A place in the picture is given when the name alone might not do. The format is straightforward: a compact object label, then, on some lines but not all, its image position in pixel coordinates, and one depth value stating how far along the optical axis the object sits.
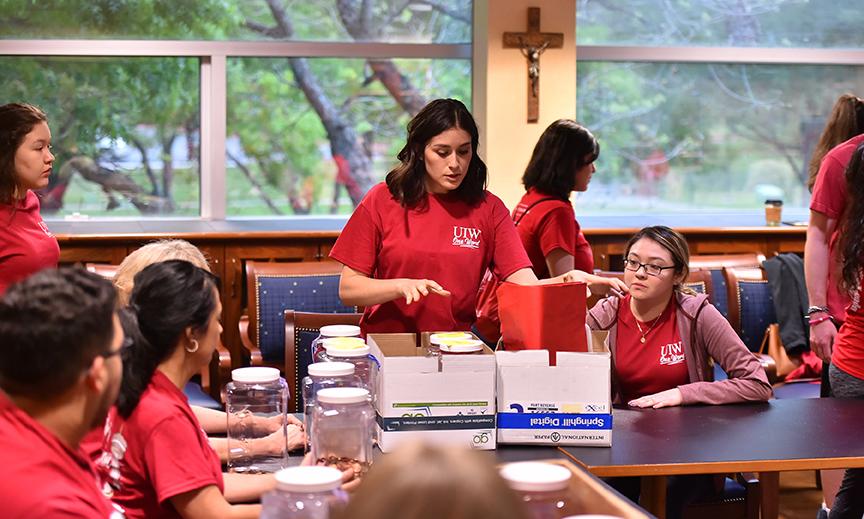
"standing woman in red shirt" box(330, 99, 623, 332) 3.19
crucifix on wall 5.74
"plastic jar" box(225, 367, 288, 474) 2.57
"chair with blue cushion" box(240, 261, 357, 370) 4.52
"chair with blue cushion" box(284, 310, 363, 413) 3.70
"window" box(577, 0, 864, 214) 6.28
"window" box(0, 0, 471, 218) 5.69
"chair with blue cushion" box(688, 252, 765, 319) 4.69
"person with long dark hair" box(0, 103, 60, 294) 3.45
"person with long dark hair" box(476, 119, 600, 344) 4.06
